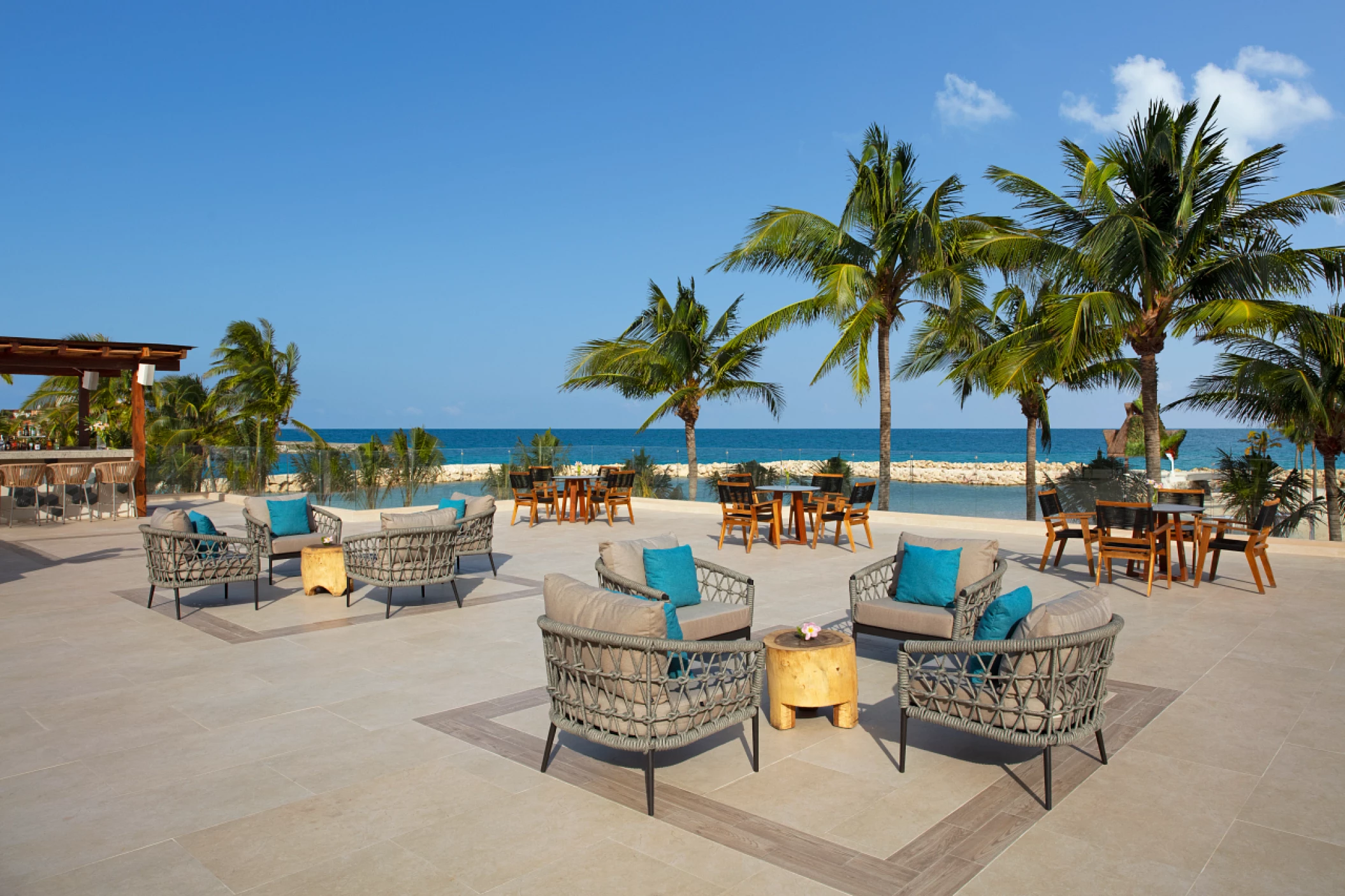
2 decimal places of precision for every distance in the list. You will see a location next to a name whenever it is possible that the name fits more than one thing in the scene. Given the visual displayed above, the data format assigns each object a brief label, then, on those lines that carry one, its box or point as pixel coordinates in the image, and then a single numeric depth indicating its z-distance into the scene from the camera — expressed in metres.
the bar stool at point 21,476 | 13.69
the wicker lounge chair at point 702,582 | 4.91
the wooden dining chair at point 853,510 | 10.30
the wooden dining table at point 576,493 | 13.63
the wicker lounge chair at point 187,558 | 6.72
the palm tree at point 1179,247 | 10.45
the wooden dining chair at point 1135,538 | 7.59
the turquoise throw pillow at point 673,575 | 5.19
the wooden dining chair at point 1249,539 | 7.58
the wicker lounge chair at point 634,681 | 3.27
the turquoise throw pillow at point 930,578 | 5.13
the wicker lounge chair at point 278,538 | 7.62
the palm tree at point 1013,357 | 12.08
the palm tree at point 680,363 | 17.88
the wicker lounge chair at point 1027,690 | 3.27
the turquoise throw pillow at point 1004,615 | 3.74
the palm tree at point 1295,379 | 10.41
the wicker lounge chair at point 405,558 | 6.79
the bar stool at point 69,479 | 14.12
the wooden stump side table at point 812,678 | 4.07
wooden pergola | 14.34
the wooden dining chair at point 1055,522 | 8.63
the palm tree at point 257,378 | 20.94
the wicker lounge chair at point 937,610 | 4.84
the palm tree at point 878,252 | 13.77
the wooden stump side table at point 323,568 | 7.50
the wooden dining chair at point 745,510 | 10.54
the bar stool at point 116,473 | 14.62
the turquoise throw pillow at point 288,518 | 8.08
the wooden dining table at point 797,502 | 10.58
